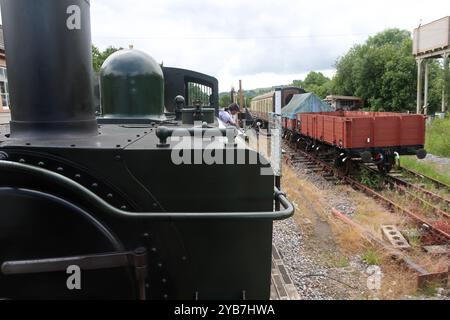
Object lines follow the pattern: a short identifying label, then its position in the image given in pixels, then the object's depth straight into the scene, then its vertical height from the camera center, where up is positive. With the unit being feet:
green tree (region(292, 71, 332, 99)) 190.79 +30.80
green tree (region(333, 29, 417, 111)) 116.57 +16.14
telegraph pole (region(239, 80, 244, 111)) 67.94 +5.05
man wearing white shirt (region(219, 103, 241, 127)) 25.66 +1.03
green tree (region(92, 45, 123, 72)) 72.59 +14.91
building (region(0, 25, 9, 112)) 47.85 +5.66
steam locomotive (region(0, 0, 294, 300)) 6.05 -1.22
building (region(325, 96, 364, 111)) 130.93 +7.67
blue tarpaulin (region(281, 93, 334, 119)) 62.59 +3.19
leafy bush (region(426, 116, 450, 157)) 47.49 -2.59
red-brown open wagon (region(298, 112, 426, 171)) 34.19 -1.37
